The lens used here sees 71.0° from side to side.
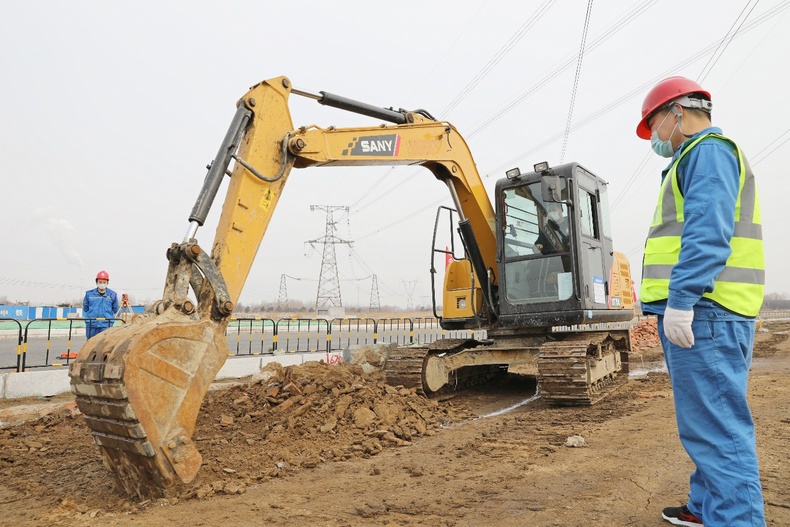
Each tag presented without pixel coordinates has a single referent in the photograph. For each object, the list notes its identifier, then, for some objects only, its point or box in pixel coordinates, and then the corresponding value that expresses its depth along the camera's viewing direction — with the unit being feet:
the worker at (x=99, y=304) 33.78
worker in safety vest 8.08
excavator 12.41
